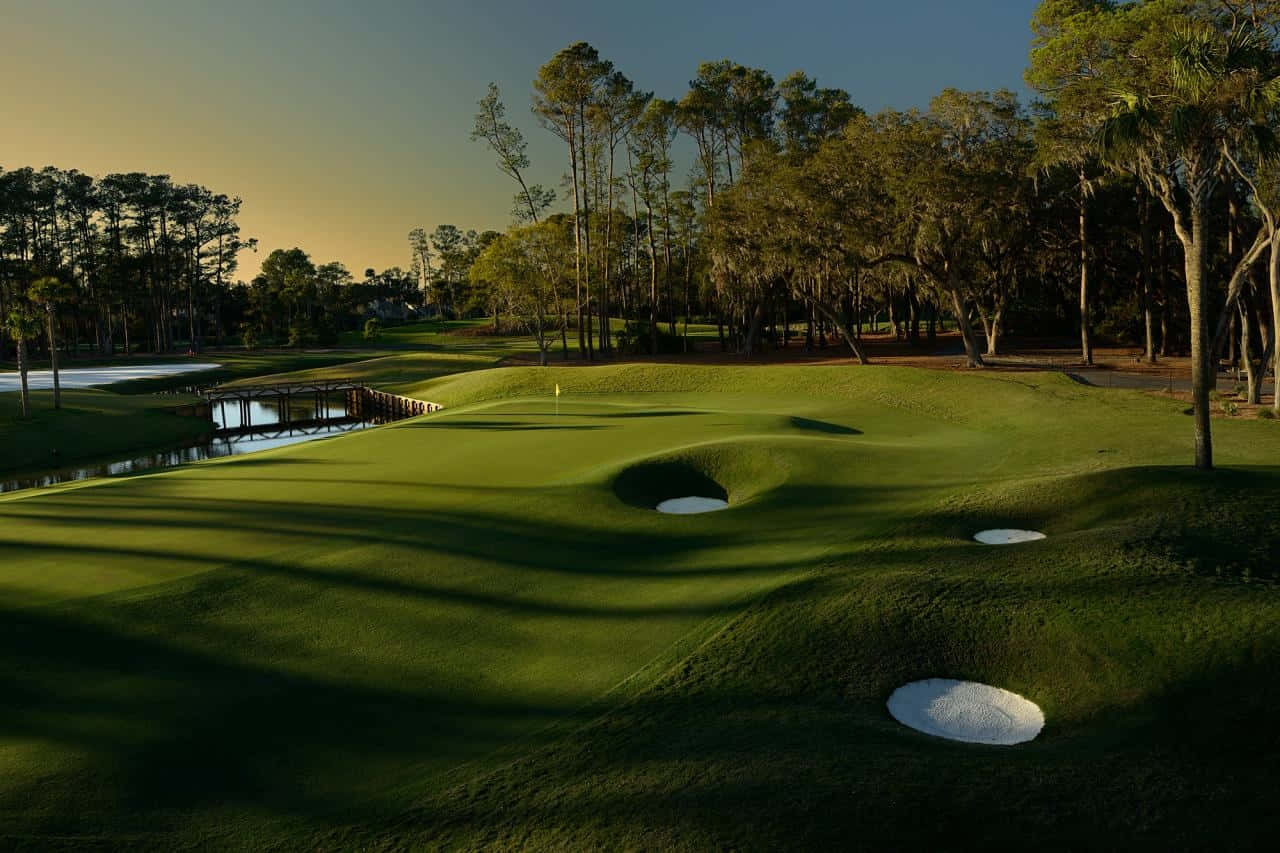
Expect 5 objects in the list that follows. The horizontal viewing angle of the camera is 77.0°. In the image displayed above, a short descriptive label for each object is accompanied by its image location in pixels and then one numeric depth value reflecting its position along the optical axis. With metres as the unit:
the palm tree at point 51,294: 38.60
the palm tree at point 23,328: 35.17
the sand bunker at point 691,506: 15.21
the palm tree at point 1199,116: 13.88
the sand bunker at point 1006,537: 12.72
